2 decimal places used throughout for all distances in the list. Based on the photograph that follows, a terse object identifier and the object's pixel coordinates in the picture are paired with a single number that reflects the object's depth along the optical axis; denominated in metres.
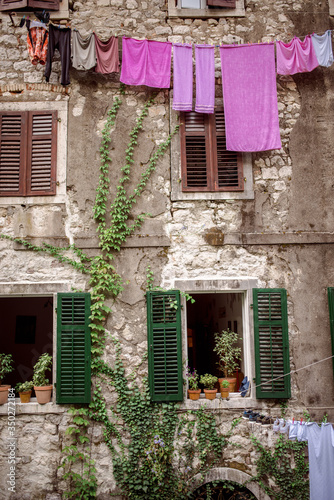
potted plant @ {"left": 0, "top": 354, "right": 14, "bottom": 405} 6.84
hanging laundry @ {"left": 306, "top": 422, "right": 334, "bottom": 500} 6.11
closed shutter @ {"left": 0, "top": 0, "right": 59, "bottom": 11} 7.52
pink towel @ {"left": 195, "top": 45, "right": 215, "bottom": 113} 7.32
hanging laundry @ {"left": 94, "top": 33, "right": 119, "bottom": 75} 7.29
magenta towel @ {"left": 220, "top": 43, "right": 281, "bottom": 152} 7.24
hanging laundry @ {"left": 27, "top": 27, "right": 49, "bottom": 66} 7.25
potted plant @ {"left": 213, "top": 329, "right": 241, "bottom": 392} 7.01
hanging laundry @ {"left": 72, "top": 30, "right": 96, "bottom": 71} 7.26
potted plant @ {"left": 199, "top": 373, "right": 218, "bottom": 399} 6.87
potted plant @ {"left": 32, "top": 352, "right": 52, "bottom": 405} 6.79
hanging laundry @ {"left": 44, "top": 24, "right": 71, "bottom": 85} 7.19
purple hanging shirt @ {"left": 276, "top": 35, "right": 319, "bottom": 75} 7.34
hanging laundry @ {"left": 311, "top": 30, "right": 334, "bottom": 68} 7.33
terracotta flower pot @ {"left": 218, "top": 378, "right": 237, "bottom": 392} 6.96
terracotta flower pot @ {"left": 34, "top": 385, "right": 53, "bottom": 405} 6.78
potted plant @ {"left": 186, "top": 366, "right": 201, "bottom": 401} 6.83
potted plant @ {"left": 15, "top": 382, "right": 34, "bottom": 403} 6.83
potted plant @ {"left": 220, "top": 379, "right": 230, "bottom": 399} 6.86
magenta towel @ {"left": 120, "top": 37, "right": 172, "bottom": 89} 7.29
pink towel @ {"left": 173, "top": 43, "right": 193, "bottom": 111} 7.31
